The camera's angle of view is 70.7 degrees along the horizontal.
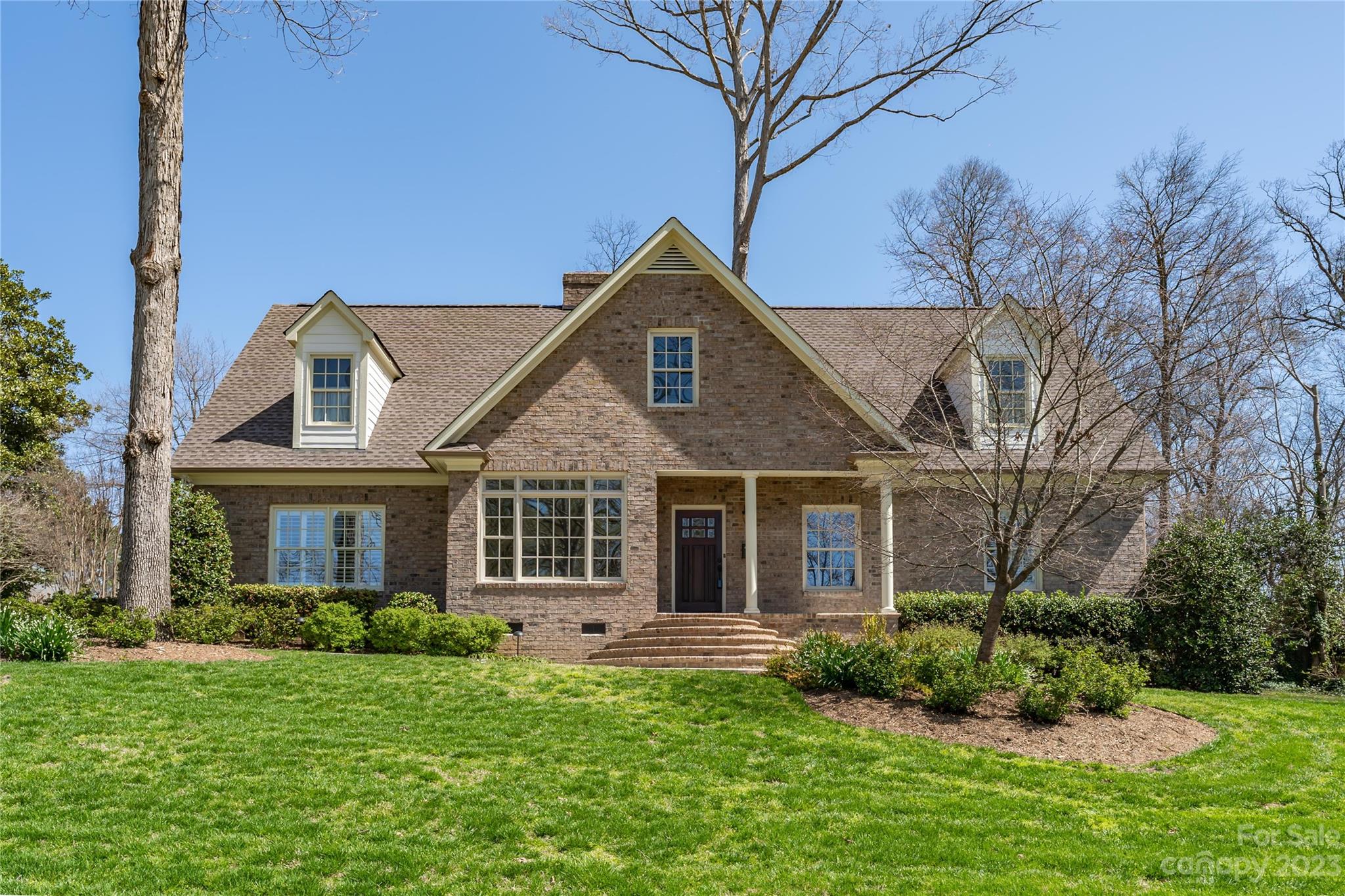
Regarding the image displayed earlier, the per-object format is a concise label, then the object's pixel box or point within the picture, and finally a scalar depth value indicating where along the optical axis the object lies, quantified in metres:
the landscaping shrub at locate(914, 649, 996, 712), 11.67
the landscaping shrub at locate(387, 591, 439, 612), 17.25
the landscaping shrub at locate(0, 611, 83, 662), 13.08
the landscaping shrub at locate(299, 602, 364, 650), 16.02
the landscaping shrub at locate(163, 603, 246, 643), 15.41
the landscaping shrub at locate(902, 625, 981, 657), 13.41
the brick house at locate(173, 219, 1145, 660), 17.45
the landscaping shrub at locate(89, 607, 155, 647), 14.11
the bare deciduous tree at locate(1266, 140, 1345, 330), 25.64
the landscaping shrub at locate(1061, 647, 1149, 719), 12.02
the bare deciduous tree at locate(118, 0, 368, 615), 15.20
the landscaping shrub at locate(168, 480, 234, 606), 17.81
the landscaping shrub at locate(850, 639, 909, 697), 12.32
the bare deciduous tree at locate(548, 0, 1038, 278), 24.59
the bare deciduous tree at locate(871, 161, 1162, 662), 12.27
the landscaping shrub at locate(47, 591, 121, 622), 15.09
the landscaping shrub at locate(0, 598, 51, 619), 14.76
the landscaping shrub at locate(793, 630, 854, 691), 12.73
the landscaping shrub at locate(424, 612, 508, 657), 15.77
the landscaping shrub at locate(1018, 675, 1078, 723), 11.57
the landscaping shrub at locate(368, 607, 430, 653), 15.83
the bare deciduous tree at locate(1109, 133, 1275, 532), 12.99
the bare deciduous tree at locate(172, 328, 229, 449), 37.50
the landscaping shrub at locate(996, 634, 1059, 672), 13.37
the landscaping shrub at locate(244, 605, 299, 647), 16.41
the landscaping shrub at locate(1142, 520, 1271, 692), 16.92
